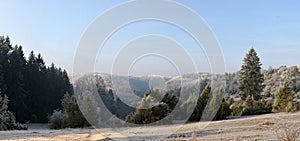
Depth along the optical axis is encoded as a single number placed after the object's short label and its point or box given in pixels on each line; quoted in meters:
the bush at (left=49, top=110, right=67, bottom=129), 18.90
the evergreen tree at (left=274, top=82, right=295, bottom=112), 17.58
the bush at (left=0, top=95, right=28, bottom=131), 19.01
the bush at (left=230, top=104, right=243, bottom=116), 19.38
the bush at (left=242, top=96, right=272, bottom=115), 18.90
